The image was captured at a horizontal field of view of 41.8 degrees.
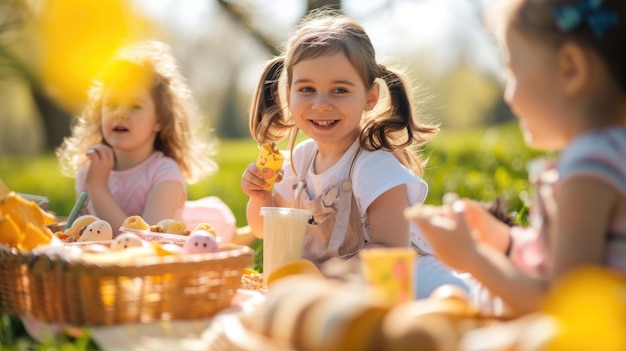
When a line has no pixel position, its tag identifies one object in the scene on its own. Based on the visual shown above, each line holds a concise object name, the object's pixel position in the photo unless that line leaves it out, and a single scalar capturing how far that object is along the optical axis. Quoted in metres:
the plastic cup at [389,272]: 1.92
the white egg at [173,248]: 2.63
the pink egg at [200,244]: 2.55
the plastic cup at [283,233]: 2.98
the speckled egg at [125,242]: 2.56
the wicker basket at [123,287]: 2.23
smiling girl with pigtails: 3.11
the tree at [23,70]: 8.45
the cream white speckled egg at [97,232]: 3.11
